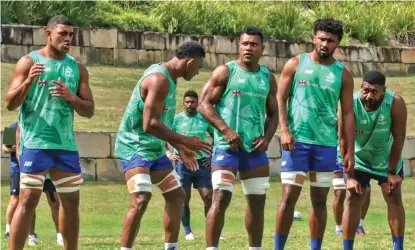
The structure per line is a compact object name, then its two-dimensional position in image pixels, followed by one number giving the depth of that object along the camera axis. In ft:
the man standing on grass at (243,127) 35.42
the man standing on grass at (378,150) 38.88
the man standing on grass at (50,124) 33.01
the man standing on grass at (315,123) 36.14
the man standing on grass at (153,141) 34.27
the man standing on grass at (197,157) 52.60
